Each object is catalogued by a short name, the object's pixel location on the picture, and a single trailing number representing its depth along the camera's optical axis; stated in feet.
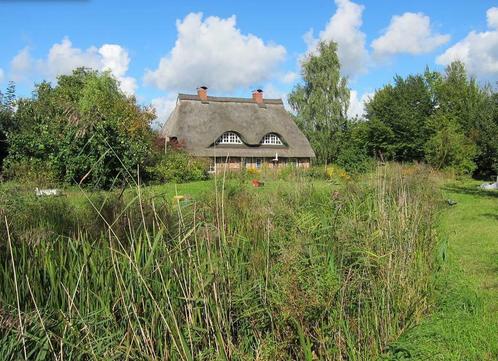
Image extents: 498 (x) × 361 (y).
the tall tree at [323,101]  126.82
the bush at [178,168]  66.59
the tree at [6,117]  66.28
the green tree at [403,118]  120.98
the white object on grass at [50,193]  22.12
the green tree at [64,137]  57.21
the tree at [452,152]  92.63
